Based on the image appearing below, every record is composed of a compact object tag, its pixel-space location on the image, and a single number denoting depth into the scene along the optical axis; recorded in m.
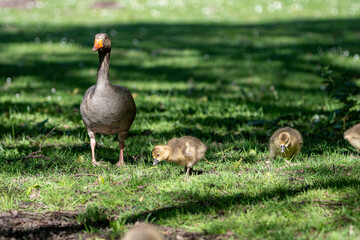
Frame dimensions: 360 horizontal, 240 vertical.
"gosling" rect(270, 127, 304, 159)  12.09
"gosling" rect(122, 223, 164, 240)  6.93
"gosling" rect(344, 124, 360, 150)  11.97
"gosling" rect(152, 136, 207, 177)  10.99
